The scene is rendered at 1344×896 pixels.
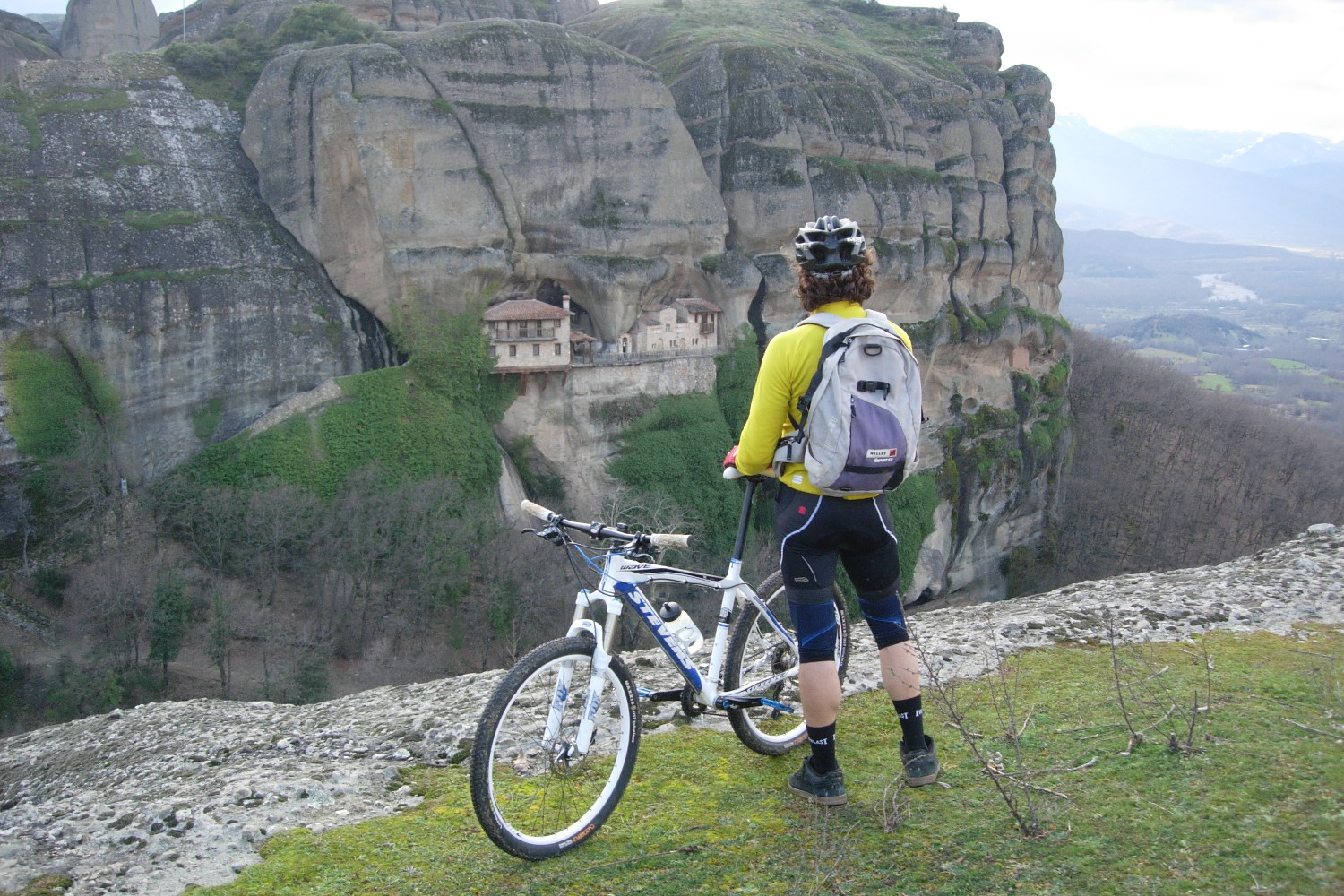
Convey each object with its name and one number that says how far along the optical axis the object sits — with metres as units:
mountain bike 3.82
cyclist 3.96
